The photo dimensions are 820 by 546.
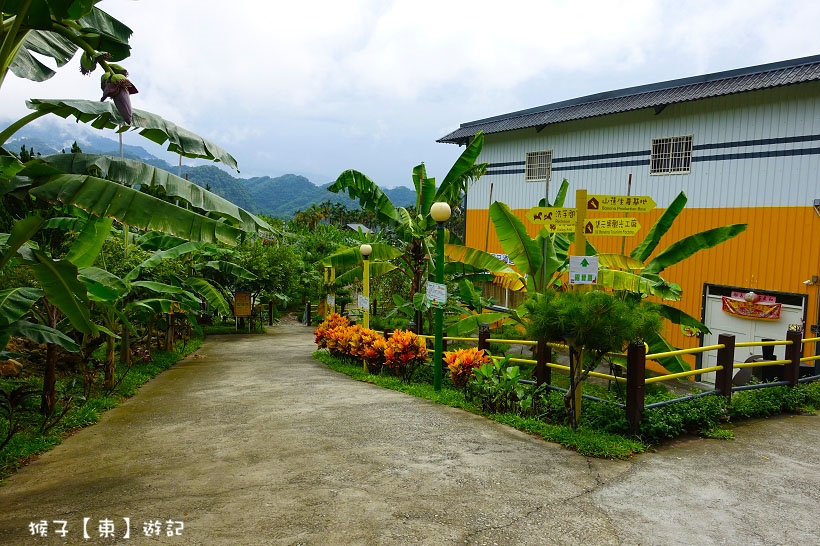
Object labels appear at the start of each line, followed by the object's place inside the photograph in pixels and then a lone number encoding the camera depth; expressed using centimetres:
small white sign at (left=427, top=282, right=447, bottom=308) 873
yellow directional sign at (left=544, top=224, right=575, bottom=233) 774
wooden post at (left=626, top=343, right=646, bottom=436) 636
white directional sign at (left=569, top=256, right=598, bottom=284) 712
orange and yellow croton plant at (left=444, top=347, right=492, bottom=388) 852
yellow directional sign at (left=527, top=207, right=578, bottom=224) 774
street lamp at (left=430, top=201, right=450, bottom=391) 855
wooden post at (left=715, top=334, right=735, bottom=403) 740
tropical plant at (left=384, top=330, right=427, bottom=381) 1020
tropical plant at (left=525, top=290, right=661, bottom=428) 606
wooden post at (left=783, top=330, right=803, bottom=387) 827
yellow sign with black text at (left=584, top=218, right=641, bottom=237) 738
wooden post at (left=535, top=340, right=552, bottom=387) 769
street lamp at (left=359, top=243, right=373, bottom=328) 1165
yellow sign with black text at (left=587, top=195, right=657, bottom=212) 732
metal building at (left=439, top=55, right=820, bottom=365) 1134
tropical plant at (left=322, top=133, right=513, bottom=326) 1166
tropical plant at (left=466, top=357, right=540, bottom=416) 731
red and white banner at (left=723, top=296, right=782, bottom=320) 1186
